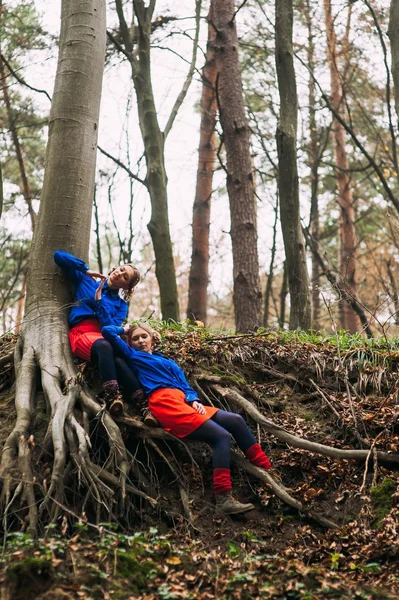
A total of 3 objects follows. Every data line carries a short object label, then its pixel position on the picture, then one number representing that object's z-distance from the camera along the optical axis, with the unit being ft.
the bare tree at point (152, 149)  31.78
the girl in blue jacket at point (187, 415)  16.69
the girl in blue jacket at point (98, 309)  18.08
